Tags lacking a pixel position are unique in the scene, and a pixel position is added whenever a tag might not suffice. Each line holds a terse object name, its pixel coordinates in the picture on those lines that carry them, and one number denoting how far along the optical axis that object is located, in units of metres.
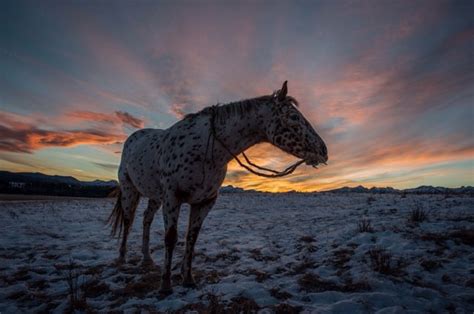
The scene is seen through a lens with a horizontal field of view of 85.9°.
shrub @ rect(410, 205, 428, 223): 6.50
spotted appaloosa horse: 3.58
